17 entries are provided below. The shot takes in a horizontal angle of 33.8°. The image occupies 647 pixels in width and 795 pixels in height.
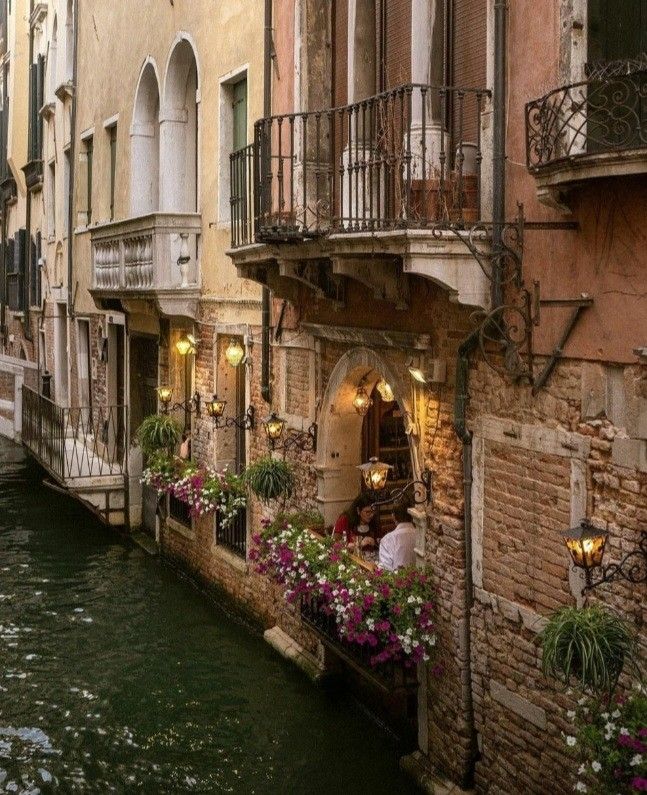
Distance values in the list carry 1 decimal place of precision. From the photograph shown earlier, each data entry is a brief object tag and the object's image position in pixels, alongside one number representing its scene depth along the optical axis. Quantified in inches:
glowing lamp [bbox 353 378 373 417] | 357.1
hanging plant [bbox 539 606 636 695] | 203.6
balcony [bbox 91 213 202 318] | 465.7
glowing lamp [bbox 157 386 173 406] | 514.3
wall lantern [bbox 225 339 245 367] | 426.3
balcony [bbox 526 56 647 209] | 197.8
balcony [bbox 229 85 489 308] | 252.2
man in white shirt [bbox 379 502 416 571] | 321.4
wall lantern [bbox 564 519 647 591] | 218.4
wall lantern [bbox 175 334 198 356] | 486.9
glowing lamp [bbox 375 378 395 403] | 352.1
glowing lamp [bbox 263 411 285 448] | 385.7
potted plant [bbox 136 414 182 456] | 492.4
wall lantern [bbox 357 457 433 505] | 297.1
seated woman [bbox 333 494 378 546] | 350.9
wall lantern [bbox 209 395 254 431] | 424.4
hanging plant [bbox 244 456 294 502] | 377.4
